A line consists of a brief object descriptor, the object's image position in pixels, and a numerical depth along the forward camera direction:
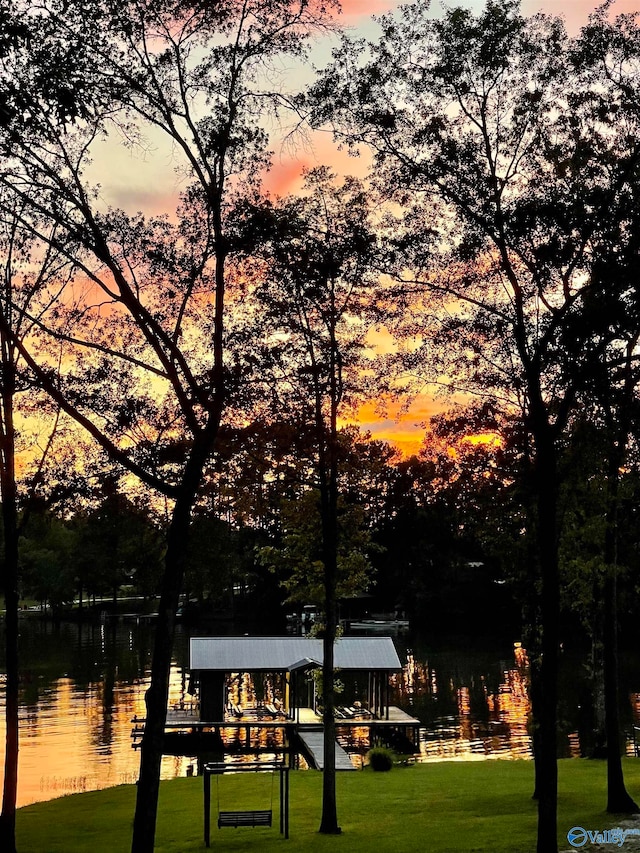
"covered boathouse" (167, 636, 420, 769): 39.31
